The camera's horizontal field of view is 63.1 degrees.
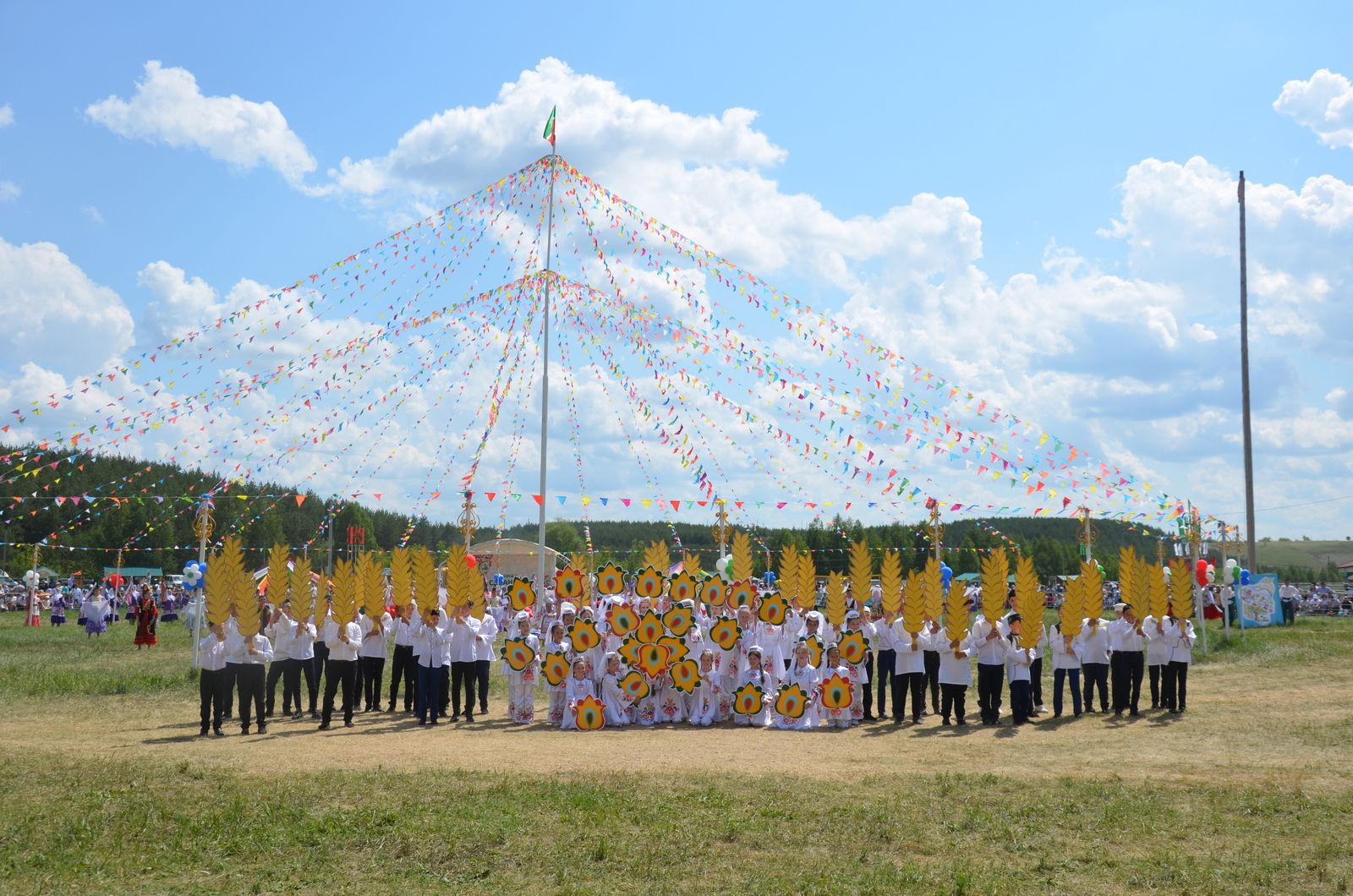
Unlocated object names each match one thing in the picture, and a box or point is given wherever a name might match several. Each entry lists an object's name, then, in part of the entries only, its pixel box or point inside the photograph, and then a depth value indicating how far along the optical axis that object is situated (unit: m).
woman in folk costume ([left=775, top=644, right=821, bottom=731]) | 14.20
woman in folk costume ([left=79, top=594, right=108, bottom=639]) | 30.94
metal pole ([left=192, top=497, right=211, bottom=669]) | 18.69
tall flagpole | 18.70
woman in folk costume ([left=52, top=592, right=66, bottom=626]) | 38.31
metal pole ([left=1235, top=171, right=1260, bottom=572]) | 26.50
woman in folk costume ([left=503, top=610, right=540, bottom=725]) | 14.55
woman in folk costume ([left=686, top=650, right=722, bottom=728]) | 14.50
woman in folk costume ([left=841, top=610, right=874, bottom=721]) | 14.44
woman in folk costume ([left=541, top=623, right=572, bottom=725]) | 14.39
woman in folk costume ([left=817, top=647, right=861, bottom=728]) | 14.19
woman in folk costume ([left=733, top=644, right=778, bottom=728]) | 14.41
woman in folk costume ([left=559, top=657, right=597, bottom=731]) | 14.01
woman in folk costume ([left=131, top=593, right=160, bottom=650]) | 26.94
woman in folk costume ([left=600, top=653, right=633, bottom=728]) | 14.30
